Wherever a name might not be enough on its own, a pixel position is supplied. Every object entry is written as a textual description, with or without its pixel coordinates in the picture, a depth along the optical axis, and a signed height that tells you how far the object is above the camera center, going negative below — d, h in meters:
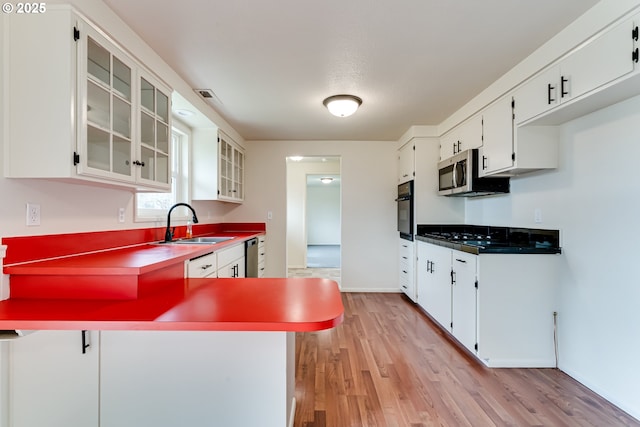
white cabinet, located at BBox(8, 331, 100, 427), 1.21 -0.69
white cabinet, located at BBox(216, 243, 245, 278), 2.84 -0.50
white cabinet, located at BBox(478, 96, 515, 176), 2.48 +0.68
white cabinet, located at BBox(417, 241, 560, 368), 2.33 -0.74
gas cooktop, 2.34 -0.24
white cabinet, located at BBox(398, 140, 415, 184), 4.02 +0.75
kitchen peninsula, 1.18 -0.64
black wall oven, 3.98 +0.07
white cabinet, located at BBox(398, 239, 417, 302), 3.97 -0.76
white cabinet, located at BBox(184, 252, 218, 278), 2.19 -0.42
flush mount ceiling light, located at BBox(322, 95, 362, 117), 2.91 +1.10
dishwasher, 3.72 -0.55
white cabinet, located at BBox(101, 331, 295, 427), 1.18 -0.66
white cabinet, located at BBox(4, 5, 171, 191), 1.35 +0.54
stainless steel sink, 2.80 -0.27
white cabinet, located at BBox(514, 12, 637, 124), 1.55 +0.88
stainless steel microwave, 2.98 +0.37
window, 3.07 +0.46
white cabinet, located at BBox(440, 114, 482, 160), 2.99 +0.87
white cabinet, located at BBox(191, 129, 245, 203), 3.45 +0.58
